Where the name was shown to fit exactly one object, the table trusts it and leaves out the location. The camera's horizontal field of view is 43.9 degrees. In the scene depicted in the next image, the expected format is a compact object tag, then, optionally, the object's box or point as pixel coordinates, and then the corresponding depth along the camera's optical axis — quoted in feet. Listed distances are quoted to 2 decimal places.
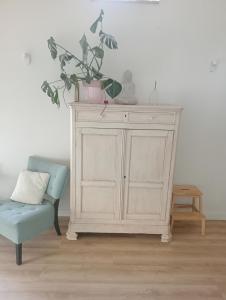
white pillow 9.34
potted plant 8.84
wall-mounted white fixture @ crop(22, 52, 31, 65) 9.74
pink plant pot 9.04
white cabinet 8.72
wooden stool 10.07
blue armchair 8.02
